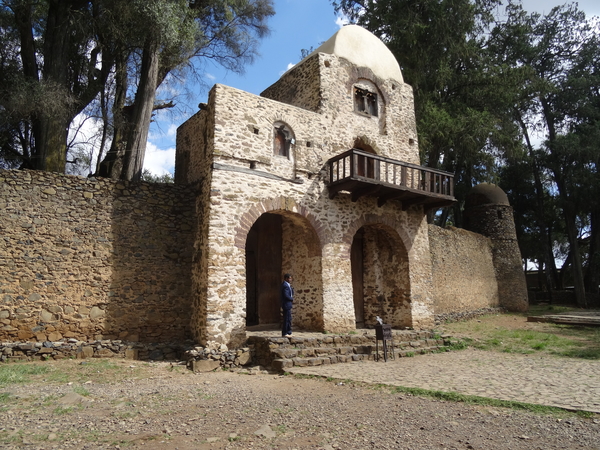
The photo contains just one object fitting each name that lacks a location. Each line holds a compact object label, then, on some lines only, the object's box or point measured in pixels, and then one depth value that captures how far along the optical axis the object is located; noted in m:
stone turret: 21.45
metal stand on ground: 9.38
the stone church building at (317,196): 10.10
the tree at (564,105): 23.91
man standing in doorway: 9.86
